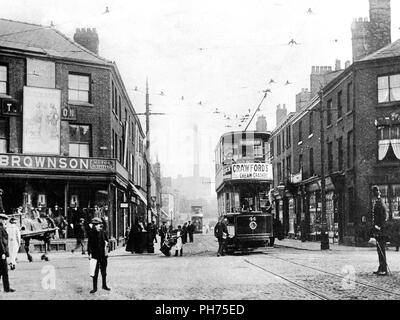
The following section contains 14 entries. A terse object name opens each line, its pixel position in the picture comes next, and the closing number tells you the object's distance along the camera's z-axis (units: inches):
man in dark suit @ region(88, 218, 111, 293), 402.6
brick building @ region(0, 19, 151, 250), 873.5
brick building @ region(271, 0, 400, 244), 908.6
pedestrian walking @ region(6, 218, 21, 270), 570.6
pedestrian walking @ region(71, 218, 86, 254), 807.7
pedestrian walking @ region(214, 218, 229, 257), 772.6
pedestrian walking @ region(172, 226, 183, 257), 796.6
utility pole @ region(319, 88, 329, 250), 885.9
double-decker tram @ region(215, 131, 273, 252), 802.2
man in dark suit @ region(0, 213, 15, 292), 397.4
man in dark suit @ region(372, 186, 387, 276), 471.2
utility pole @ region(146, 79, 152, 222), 981.2
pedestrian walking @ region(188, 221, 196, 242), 1333.7
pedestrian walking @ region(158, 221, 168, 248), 982.9
